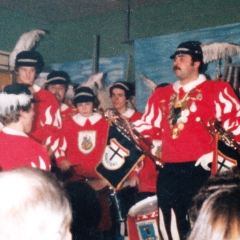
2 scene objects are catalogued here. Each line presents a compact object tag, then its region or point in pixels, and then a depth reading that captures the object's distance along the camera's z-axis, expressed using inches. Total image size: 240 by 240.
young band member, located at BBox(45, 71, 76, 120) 214.5
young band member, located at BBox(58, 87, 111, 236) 181.8
